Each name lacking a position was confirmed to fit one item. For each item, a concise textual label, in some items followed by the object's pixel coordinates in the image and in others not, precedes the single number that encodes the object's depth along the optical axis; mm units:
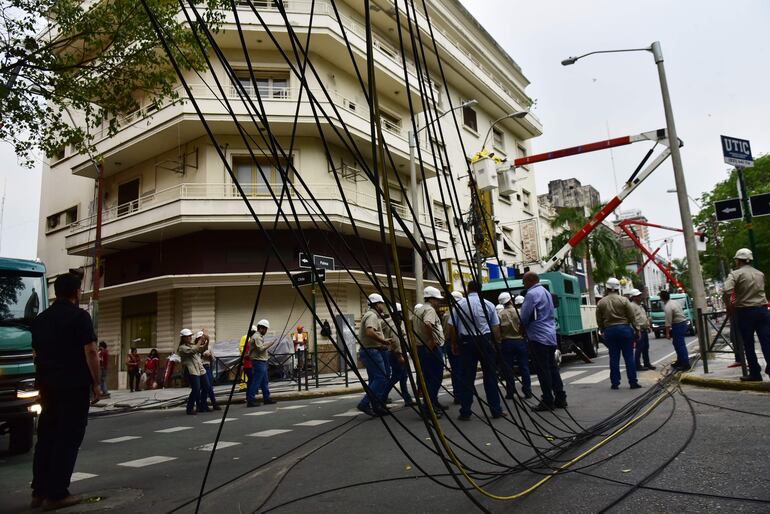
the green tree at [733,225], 30828
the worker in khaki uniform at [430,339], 7258
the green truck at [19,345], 5785
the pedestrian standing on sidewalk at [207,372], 9865
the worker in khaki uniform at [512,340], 7855
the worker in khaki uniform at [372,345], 7484
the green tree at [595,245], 29609
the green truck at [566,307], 13477
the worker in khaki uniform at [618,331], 8352
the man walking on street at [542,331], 6727
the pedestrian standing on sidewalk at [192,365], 9500
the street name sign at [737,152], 9344
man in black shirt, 3965
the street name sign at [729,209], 9383
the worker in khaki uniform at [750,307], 6914
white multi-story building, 17844
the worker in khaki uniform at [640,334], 10284
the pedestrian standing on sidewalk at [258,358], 10023
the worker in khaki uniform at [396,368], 7754
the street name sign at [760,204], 9008
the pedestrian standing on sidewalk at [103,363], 16013
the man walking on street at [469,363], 6453
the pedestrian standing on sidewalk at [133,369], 17344
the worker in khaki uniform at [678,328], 10148
